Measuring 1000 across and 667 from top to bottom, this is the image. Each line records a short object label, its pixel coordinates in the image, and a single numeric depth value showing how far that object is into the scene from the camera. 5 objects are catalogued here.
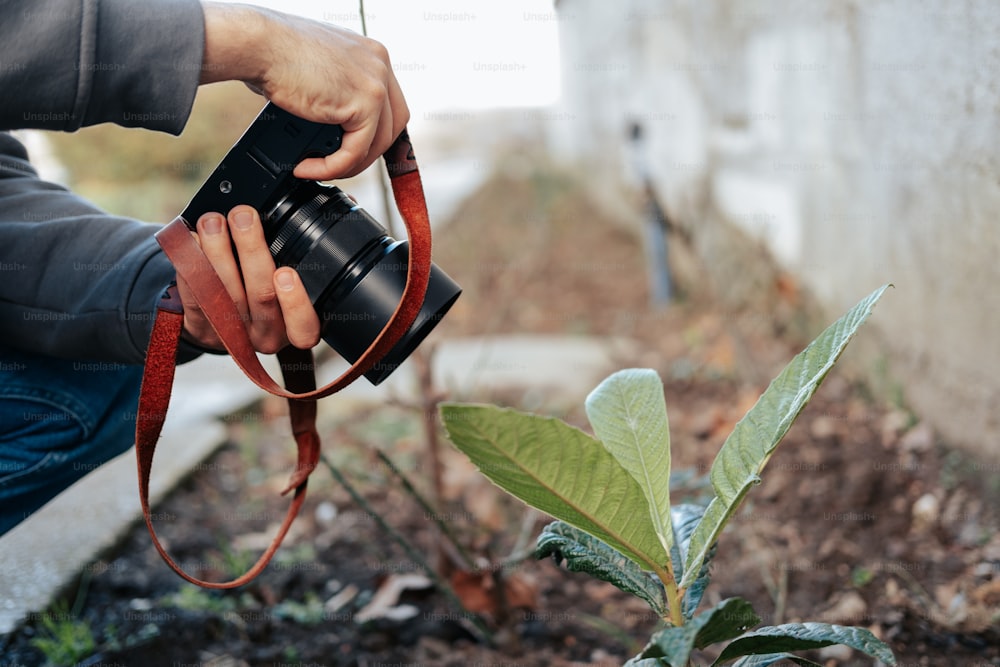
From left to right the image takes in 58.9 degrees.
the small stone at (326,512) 2.24
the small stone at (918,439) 2.01
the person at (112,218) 1.04
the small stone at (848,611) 1.46
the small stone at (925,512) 1.77
